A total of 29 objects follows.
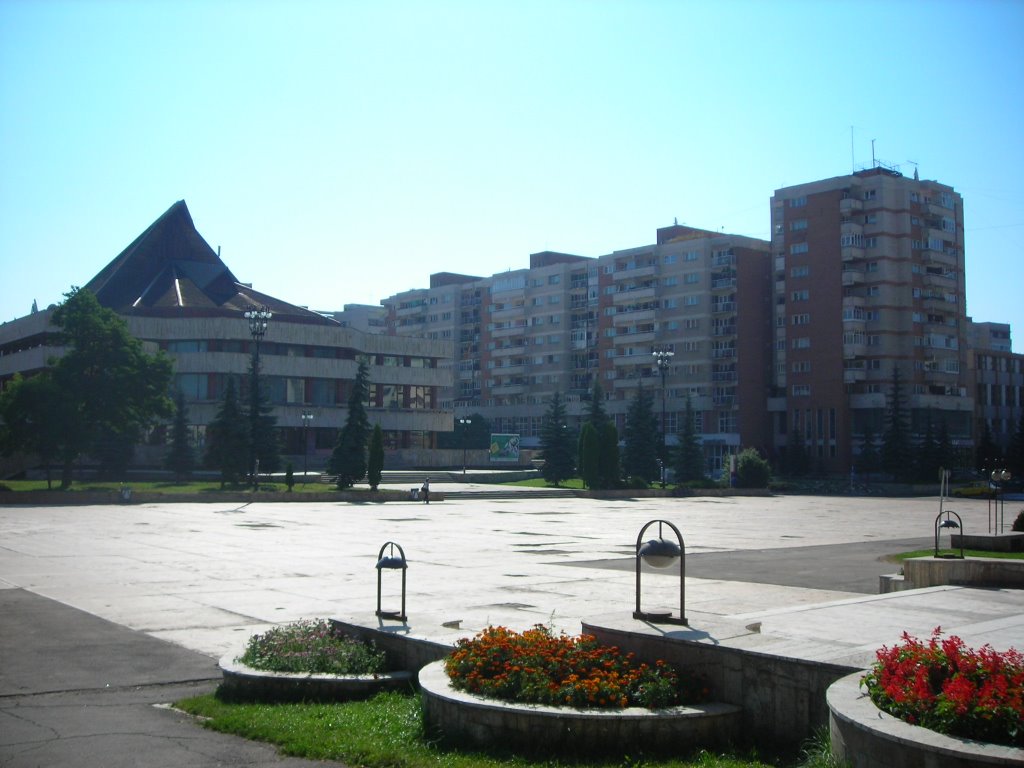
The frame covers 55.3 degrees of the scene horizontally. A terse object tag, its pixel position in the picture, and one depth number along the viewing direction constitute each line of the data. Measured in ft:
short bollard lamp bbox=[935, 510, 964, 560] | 59.47
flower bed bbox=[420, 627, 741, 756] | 22.80
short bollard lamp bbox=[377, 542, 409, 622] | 32.09
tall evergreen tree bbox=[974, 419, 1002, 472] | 273.54
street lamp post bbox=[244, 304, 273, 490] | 161.17
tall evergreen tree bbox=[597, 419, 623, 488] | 206.80
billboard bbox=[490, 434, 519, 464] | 282.15
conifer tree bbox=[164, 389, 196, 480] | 200.23
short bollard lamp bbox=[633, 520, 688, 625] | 26.43
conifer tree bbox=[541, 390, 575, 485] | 232.12
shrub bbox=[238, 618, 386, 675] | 30.50
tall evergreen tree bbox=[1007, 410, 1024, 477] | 277.03
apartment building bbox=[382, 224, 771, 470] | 316.19
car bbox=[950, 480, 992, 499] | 214.28
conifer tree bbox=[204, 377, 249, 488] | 177.78
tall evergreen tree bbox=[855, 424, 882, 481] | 273.54
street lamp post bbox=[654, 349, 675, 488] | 209.05
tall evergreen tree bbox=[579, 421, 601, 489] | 206.90
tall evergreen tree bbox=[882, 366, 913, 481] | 266.57
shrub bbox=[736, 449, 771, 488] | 221.05
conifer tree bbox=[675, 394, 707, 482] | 240.94
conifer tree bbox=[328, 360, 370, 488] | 188.65
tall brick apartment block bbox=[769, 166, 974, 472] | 288.92
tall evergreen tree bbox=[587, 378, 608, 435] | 236.43
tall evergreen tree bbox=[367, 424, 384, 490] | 182.29
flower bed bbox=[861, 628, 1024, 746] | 17.85
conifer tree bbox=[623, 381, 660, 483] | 241.55
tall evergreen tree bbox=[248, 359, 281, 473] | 201.46
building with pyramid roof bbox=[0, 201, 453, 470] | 262.88
